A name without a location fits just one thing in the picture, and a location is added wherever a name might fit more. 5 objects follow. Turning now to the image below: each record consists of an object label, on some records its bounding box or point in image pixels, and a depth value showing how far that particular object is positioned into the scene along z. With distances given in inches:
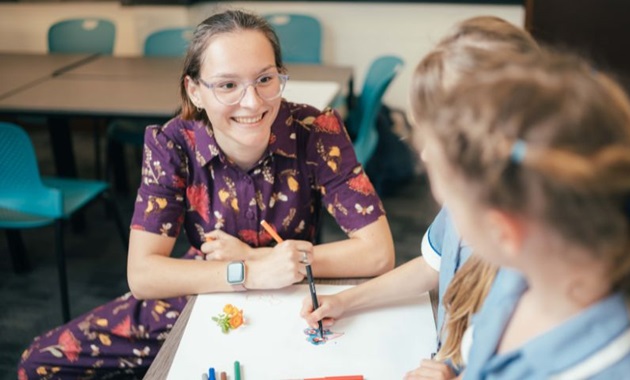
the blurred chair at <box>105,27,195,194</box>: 142.1
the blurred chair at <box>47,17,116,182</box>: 156.1
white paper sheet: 44.2
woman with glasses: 57.3
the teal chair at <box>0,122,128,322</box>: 86.4
